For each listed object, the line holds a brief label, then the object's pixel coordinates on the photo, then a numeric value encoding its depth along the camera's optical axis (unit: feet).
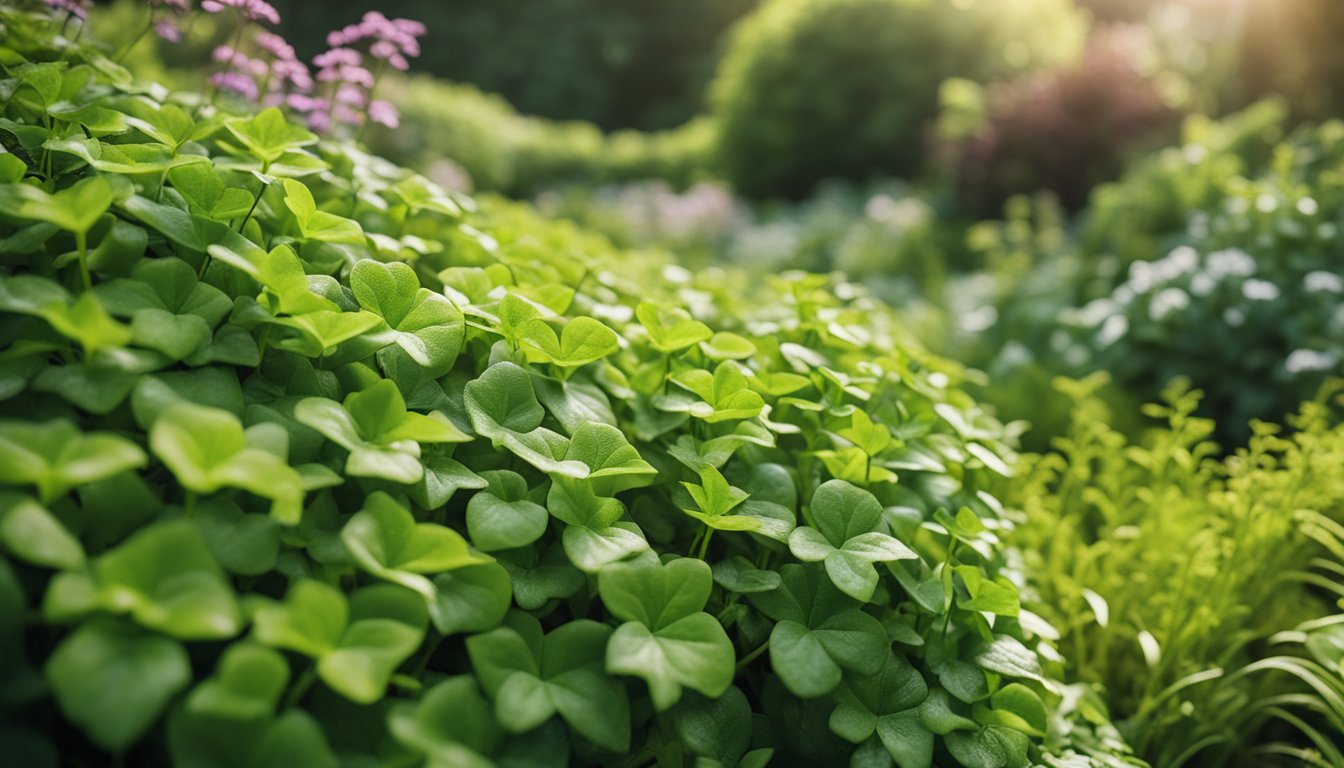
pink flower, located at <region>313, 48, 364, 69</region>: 2.39
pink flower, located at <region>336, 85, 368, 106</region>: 2.43
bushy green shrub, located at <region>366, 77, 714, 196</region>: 9.30
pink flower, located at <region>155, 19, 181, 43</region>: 2.31
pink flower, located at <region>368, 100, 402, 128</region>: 2.40
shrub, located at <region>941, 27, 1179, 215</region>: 7.33
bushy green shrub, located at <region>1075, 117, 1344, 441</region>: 3.61
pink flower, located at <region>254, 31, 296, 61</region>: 2.26
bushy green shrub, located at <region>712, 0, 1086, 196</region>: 10.31
